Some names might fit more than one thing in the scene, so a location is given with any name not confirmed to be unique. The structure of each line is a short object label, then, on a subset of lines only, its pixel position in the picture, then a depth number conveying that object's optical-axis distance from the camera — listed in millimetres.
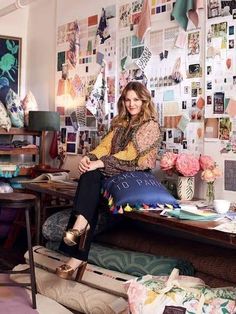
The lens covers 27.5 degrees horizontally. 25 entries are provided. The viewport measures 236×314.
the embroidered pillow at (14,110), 4367
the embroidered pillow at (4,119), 4262
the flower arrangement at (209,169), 2871
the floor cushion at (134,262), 2746
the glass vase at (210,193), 2938
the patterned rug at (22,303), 2805
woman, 2859
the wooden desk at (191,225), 2210
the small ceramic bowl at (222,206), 2586
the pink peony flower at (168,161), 3010
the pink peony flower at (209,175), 2869
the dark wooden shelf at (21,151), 4305
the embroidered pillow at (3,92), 4781
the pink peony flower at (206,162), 2904
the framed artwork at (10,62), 4824
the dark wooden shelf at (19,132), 4281
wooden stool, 2758
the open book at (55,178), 3852
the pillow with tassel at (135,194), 2689
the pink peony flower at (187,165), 2947
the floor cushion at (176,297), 2129
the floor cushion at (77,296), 2727
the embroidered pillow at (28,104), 4477
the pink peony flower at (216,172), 2873
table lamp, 4215
